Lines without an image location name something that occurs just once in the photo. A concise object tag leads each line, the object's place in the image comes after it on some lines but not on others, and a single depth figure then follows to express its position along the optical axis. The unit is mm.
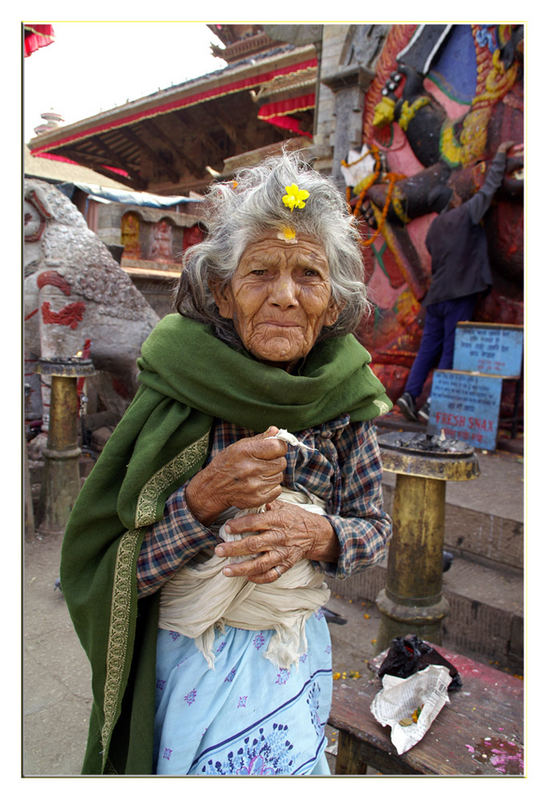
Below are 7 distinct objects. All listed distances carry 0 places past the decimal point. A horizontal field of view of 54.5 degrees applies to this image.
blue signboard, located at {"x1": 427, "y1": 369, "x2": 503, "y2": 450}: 4879
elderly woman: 1160
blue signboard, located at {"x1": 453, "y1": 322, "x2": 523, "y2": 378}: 5027
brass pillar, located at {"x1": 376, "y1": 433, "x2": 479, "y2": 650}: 2408
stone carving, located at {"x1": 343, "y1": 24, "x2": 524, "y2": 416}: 5406
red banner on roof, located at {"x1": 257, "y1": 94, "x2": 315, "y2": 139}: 9375
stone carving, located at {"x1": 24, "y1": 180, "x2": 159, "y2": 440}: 5633
